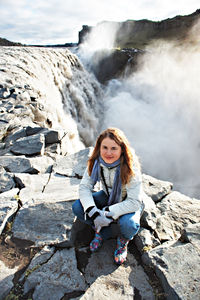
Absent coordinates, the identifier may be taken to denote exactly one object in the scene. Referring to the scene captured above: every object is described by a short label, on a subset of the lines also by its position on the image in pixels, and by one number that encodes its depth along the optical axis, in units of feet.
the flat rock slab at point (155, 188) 10.93
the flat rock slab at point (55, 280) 6.11
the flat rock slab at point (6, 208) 8.25
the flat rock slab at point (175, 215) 8.71
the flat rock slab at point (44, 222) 7.82
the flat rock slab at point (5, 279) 6.08
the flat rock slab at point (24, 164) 12.09
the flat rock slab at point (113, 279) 6.06
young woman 6.90
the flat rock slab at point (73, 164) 12.34
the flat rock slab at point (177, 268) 5.62
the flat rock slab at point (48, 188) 9.65
